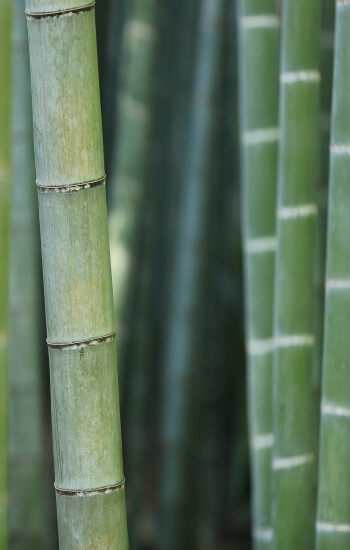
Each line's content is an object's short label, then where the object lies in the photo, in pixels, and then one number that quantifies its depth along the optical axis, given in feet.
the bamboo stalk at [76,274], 9.71
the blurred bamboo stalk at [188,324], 15.40
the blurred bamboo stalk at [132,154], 14.48
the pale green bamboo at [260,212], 11.46
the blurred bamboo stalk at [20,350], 13.18
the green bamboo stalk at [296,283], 10.86
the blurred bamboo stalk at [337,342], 10.47
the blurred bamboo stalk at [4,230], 10.62
